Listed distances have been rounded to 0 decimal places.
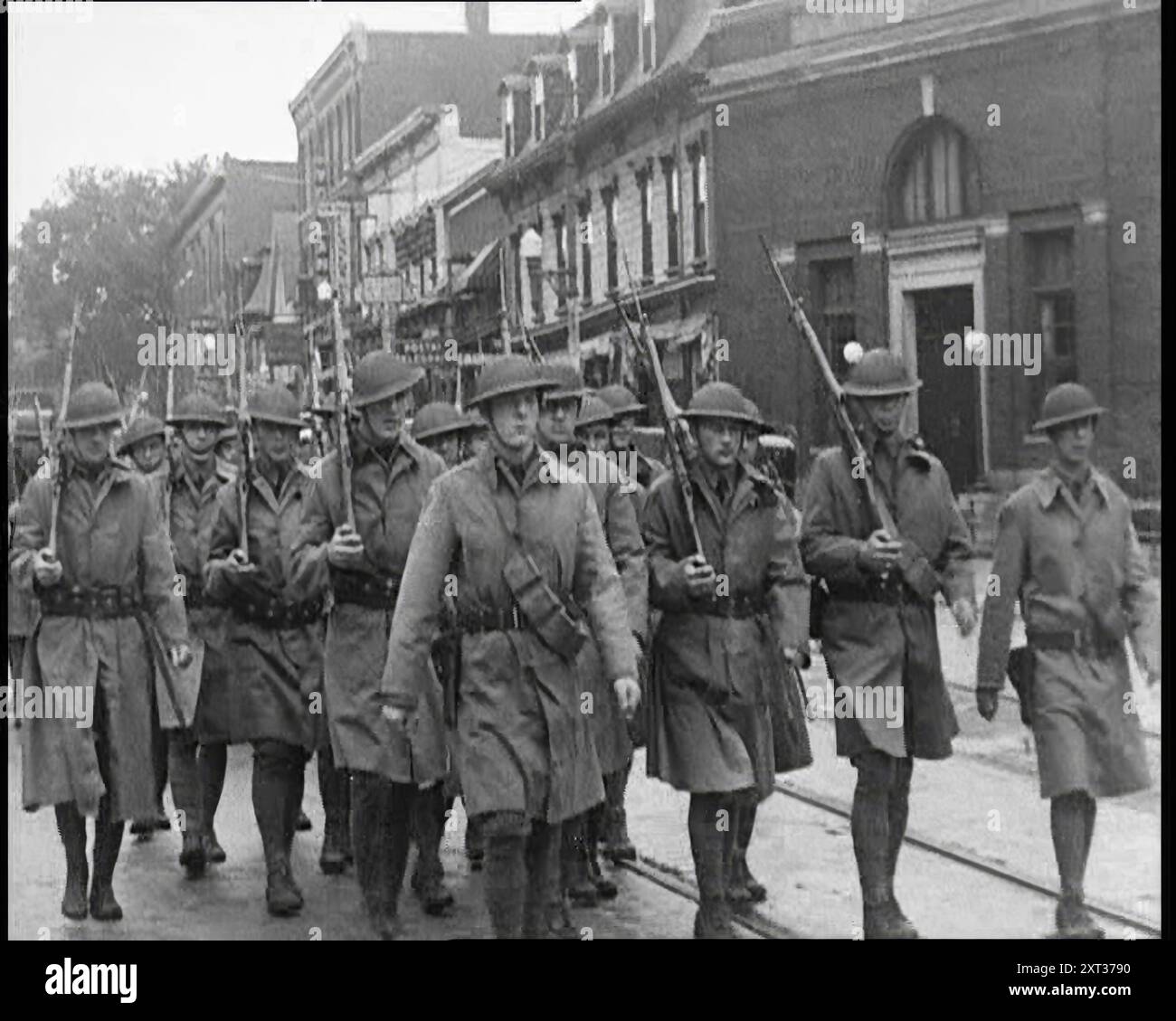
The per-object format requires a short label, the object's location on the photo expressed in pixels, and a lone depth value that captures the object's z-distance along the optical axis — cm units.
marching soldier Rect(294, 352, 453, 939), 843
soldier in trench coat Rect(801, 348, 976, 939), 811
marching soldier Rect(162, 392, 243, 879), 944
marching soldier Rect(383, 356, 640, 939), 729
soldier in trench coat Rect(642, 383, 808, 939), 809
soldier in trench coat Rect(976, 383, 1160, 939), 805
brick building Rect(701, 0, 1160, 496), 2406
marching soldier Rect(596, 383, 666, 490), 1068
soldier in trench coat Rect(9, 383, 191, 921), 864
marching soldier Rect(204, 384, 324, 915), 910
